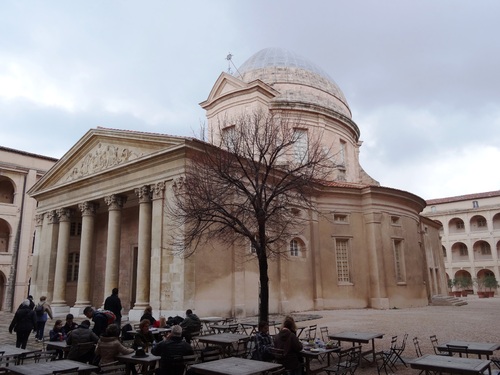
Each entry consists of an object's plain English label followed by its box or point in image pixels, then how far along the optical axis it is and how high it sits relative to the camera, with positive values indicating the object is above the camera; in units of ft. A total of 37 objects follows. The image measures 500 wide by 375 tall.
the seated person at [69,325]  36.07 -3.19
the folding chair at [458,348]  26.99 -4.35
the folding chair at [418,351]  33.18 -5.58
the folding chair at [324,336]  42.29 -5.41
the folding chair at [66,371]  20.88 -4.14
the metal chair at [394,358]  28.66 -5.67
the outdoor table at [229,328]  40.58 -4.09
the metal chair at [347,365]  23.98 -4.87
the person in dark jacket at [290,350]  24.47 -3.84
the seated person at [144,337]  29.27 -3.55
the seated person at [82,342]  25.70 -3.42
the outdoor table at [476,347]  26.20 -4.22
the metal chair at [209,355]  26.02 -4.28
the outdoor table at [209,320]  46.62 -3.82
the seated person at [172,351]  23.27 -3.63
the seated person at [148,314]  37.44 -2.42
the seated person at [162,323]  38.93 -3.36
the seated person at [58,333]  35.44 -3.83
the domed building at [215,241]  61.00 +9.93
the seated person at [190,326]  35.26 -3.39
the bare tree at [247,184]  39.81 +10.04
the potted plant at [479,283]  172.65 -0.84
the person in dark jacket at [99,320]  31.46 -2.44
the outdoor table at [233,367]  20.30 -4.13
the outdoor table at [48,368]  20.93 -4.07
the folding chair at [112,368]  22.44 -4.33
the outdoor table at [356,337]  30.07 -3.93
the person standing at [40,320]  46.50 -3.45
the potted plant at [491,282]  157.17 -0.48
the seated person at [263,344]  26.32 -3.87
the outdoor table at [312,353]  25.09 -4.31
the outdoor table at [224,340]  30.36 -3.94
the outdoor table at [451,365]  20.18 -4.17
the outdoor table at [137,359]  23.62 -4.08
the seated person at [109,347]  24.68 -3.48
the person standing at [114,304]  44.01 -1.72
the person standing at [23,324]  38.42 -3.19
